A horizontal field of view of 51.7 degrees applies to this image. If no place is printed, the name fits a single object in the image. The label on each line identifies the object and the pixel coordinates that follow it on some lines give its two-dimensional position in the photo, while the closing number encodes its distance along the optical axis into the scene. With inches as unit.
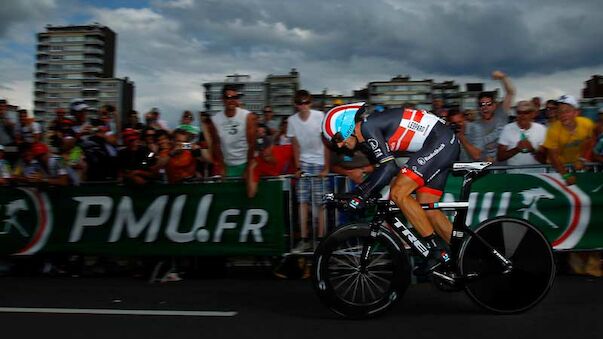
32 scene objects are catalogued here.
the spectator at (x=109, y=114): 373.1
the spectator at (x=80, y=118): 350.0
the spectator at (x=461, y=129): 307.3
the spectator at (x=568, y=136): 281.0
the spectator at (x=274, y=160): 312.0
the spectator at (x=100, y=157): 318.3
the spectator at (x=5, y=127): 383.0
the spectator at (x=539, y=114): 358.3
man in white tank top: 309.4
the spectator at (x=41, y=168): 307.9
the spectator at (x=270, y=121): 395.5
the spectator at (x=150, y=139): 320.7
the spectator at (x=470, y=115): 334.0
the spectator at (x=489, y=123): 306.7
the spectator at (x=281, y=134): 362.1
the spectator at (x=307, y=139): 305.6
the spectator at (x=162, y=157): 301.0
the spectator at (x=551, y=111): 309.3
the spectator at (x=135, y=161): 298.2
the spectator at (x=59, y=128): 355.9
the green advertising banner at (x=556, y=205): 272.7
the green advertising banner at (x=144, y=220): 287.3
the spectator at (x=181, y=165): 298.0
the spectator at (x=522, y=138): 293.3
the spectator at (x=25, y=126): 389.9
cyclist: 185.3
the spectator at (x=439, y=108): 332.8
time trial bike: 186.1
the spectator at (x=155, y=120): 400.1
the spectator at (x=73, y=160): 309.7
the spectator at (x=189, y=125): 390.9
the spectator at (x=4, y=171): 313.9
